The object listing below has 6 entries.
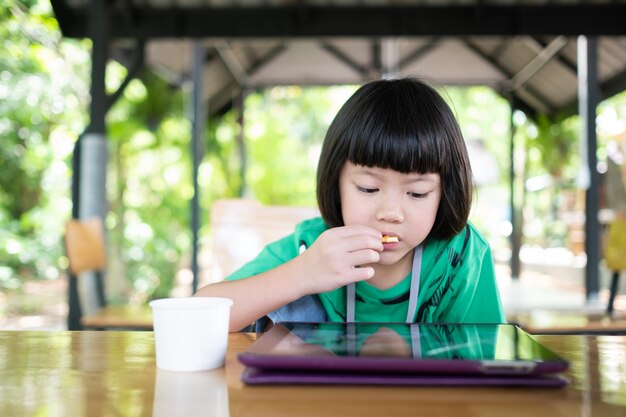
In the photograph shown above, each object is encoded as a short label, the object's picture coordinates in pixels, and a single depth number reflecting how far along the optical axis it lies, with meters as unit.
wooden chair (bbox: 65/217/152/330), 2.55
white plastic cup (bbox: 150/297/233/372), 0.69
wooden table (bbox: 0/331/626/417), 0.55
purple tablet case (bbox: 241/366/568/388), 0.61
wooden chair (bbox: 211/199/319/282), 2.19
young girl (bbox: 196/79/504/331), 0.95
